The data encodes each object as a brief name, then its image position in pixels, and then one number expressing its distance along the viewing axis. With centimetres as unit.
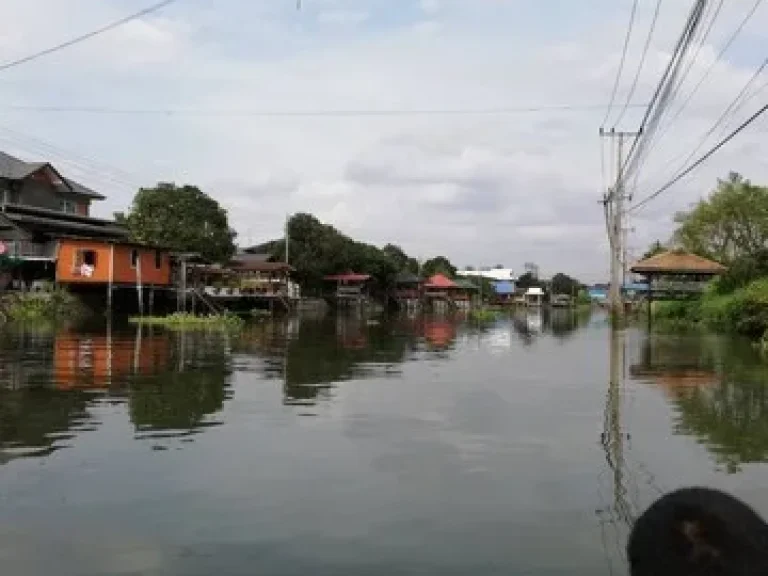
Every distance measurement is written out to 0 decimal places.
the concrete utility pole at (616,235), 4850
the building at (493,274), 13650
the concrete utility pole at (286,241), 7319
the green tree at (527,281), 14300
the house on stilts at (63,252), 4734
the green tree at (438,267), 11766
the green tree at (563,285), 14899
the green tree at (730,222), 5541
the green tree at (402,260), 10620
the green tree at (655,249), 7770
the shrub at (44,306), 4041
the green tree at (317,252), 7800
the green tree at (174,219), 5506
